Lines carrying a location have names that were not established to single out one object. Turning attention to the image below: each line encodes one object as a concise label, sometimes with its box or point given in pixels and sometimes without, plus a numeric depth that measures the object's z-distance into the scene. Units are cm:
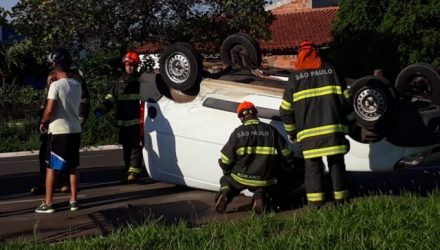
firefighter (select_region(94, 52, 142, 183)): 930
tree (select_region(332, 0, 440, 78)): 2017
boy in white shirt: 738
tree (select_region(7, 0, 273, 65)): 1778
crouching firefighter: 705
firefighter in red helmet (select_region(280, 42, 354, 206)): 658
